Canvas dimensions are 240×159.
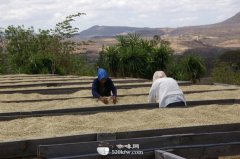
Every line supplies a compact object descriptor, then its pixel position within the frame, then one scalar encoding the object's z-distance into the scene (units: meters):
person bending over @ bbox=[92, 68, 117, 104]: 7.21
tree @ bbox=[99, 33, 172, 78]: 15.89
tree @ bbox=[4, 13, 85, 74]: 19.07
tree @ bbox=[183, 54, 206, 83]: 15.73
